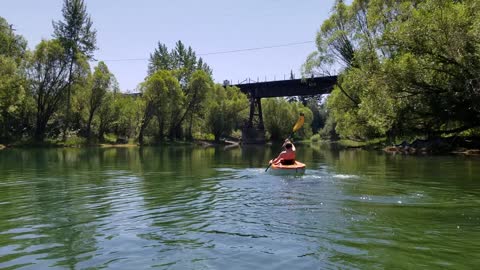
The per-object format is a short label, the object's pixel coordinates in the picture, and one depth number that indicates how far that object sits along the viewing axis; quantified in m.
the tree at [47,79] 63.94
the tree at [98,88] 68.75
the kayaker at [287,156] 22.66
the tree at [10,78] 57.06
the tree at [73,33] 66.31
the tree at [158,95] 75.19
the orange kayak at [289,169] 21.62
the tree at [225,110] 85.00
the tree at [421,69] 27.97
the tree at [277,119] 93.12
